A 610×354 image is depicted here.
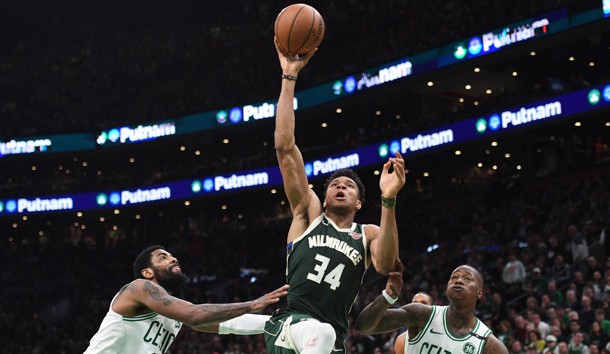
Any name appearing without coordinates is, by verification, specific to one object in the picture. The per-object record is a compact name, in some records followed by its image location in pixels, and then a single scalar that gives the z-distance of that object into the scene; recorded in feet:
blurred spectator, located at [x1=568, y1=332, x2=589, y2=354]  43.06
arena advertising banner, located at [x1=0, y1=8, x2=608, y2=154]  83.41
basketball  21.40
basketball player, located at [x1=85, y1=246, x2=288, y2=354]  20.88
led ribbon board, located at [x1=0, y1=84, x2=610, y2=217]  80.23
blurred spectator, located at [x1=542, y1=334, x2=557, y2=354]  43.87
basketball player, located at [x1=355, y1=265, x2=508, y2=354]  23.95
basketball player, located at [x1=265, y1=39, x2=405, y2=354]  19.34
